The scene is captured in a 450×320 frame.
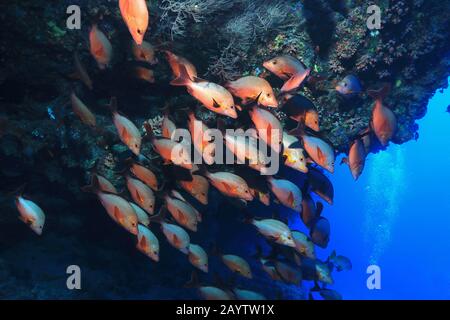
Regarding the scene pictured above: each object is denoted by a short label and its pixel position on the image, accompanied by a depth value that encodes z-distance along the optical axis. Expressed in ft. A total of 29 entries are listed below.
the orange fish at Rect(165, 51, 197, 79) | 13.76
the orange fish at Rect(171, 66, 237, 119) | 12.00
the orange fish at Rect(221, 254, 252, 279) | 16.05
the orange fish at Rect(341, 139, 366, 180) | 13.49
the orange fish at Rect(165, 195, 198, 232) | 14.06
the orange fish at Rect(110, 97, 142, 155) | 12.73
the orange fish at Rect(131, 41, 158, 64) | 14.58
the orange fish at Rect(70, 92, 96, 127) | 13.52
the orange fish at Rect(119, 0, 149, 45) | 9.35
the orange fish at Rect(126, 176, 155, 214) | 13.58
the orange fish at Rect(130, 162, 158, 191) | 14.23
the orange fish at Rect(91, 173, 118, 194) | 13.93
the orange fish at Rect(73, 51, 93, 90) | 13.47
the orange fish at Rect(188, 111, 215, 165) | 12.68
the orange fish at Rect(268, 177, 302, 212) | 14.02
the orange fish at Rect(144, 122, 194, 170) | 12.84
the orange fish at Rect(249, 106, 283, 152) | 12.20
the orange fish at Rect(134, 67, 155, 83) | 16.22
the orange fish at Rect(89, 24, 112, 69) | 12.73
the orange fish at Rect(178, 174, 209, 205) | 14.58
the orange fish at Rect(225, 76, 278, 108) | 12.88
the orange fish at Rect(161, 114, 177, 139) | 14.09
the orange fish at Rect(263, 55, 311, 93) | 13.92
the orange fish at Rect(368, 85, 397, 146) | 13.08
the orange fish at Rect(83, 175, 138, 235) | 12.60
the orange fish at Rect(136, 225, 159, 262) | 13.66
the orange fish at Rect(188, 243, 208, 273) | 15.25
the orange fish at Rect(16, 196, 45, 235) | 13.60
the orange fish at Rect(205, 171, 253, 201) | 13.26
